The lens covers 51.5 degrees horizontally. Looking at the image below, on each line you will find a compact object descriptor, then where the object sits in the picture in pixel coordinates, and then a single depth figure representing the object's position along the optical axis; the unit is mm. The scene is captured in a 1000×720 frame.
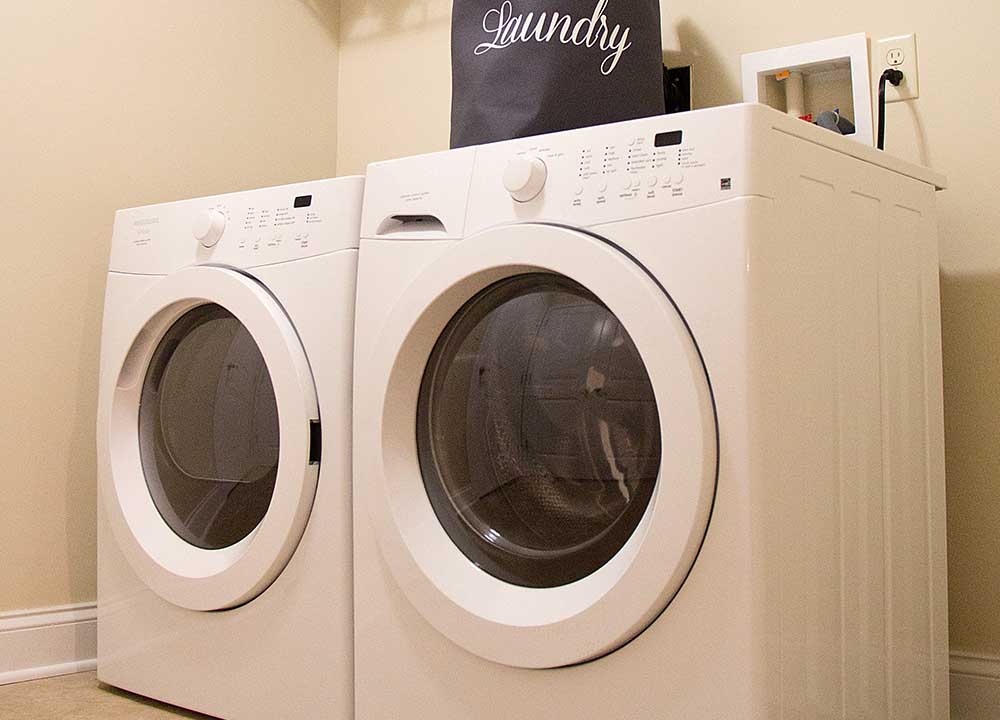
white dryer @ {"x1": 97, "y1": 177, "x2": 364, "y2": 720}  1444
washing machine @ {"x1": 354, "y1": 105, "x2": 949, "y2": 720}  1087
